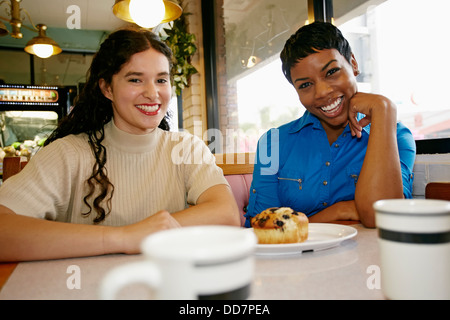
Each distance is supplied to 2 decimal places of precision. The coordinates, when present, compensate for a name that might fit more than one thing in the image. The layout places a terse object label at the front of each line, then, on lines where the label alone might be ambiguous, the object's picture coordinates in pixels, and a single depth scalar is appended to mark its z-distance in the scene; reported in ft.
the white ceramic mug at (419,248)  1.42
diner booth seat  6.04
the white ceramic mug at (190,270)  1.02
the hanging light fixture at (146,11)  8.26
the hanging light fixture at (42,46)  15.58
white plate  2.48
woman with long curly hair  3.70
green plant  14.06
